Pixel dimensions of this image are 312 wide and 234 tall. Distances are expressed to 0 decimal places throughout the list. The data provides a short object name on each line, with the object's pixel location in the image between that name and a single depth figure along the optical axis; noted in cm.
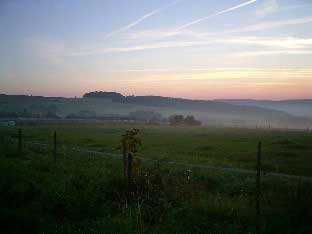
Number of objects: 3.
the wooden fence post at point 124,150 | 1279
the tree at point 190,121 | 13175
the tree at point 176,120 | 12719
